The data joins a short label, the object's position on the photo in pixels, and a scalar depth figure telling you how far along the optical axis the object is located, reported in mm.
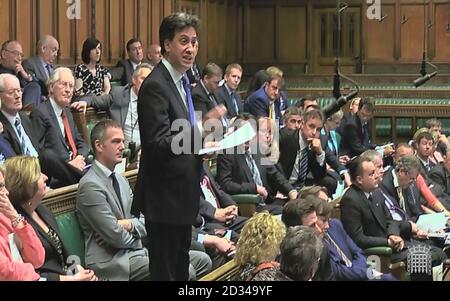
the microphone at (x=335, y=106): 7699
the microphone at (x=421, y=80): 10088
